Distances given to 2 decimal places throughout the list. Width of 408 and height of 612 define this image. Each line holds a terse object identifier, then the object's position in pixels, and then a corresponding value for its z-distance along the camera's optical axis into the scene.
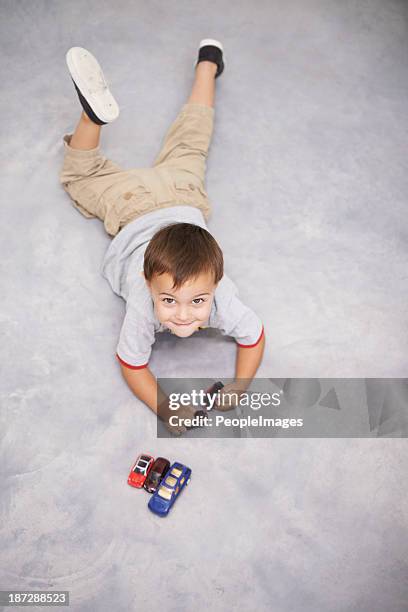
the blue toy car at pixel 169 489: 0.97
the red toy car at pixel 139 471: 1.00
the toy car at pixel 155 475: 0.99
